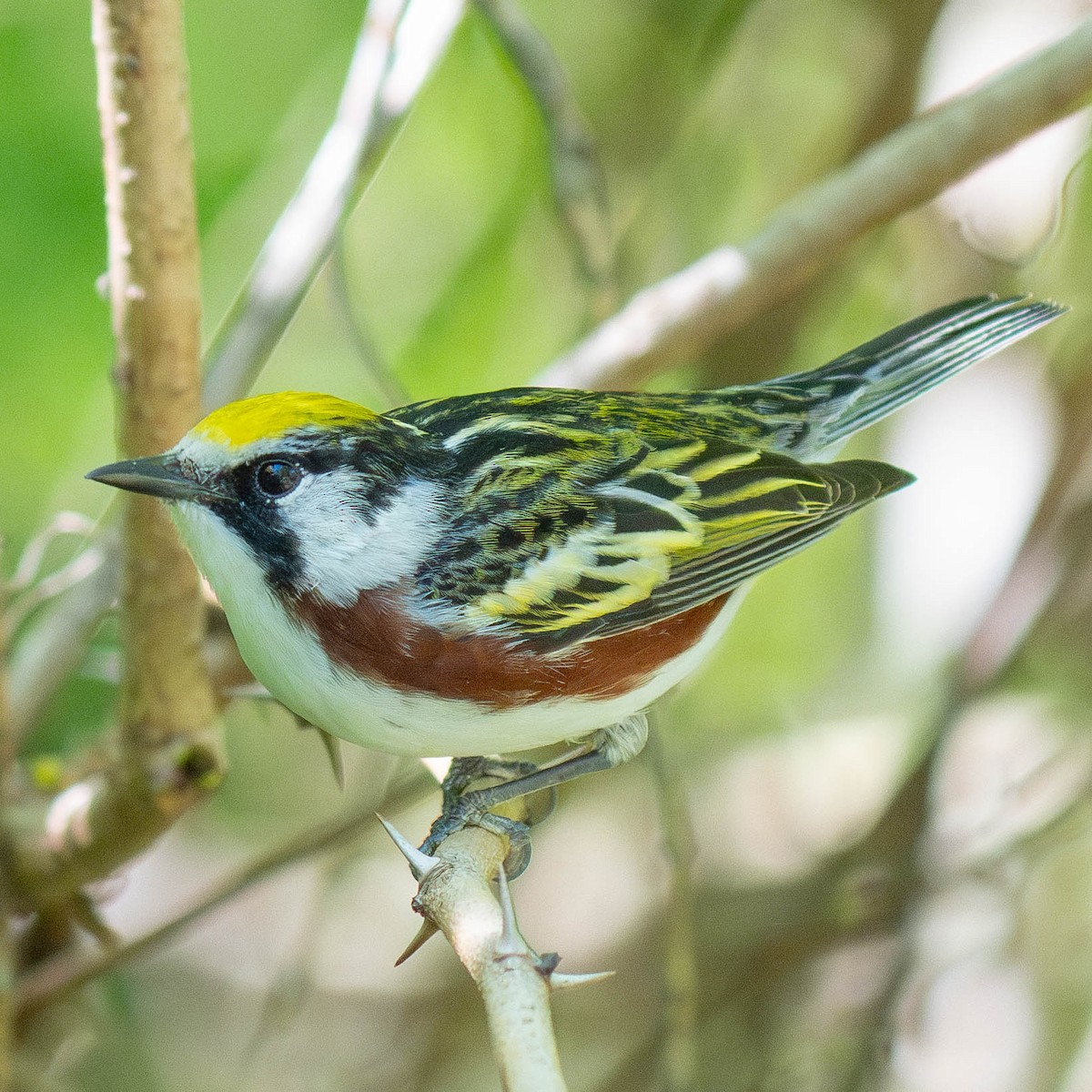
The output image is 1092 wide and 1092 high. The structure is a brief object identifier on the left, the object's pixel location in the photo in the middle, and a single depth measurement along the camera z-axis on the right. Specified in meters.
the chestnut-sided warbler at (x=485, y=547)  5.41
